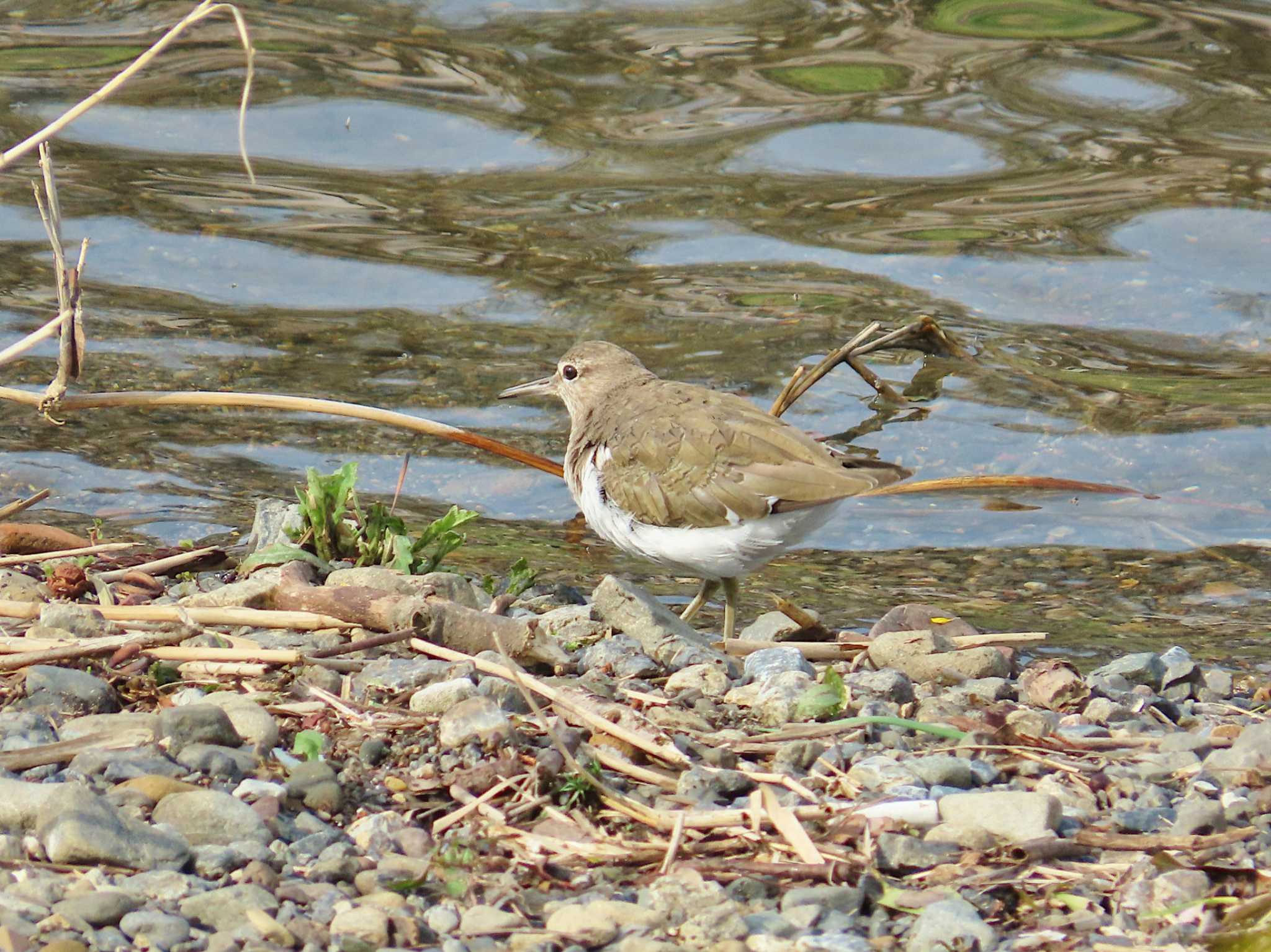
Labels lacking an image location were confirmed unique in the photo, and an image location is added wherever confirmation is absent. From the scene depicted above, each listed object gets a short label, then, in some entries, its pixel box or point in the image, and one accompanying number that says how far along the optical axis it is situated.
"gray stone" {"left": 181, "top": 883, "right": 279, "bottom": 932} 6.34
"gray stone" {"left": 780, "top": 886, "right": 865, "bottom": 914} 6.70
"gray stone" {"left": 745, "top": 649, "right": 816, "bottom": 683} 9.62
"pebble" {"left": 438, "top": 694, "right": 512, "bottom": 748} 7.88
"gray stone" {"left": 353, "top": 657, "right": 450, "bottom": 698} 8.73
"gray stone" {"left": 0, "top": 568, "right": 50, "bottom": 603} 10.09
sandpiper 11.34
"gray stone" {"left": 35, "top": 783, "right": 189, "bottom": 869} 6.64
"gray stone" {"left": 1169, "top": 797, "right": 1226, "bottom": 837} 7.43
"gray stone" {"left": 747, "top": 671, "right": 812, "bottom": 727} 8.85
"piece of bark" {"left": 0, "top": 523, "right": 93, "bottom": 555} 11.06
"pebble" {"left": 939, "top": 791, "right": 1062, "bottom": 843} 7.27
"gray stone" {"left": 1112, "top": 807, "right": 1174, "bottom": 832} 7.56
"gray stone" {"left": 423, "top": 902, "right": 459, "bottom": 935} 6.48
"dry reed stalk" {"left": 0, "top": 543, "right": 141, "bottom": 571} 10.81
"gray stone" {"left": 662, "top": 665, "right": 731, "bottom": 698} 9.34
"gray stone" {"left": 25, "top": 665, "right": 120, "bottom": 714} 8.22
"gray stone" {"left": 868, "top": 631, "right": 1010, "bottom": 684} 10.25
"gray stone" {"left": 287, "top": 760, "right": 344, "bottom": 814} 7.39
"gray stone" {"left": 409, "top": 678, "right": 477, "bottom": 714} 8.35
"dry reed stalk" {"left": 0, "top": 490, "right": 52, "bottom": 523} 11.05
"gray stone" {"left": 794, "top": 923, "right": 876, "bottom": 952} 6.34
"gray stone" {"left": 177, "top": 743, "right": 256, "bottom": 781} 7.51
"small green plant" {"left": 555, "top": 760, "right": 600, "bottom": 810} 7.54
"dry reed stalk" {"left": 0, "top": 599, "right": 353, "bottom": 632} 9.38
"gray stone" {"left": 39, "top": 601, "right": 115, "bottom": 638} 9.27
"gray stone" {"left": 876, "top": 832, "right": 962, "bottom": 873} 7.08
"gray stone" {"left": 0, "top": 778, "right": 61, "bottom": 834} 6.93
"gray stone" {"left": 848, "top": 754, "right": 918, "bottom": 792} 7.79
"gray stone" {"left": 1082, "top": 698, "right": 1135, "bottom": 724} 9.55
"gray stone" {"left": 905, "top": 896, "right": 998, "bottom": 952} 6.40
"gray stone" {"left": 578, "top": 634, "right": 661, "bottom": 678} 9.63
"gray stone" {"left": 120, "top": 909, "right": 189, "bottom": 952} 6.16
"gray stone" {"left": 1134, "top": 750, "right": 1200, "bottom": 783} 8.24
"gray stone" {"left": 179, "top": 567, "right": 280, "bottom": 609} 9.84
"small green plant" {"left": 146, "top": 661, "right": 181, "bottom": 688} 8.74
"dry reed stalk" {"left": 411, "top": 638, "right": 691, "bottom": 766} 7.93
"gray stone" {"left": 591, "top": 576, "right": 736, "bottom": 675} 9.92
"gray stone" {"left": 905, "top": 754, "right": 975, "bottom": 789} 7.87
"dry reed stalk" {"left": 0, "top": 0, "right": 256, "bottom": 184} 8.70
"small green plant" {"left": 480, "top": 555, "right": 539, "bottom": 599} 11.17
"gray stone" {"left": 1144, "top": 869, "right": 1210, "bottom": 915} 6.75
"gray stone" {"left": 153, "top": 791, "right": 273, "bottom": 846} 6.95
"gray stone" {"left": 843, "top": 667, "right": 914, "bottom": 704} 9.43
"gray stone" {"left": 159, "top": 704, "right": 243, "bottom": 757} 7.70
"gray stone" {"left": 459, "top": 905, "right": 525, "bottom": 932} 6.44
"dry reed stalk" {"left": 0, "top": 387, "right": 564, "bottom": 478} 10.69
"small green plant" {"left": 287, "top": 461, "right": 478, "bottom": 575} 10.87
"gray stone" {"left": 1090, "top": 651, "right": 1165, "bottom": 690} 10.63
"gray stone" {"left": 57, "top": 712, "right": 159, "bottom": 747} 7.75
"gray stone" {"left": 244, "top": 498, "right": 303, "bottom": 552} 11.37
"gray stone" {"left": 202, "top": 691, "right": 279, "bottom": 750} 7.88
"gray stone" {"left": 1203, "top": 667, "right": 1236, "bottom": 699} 10.84
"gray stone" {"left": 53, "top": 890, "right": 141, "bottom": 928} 6.23
